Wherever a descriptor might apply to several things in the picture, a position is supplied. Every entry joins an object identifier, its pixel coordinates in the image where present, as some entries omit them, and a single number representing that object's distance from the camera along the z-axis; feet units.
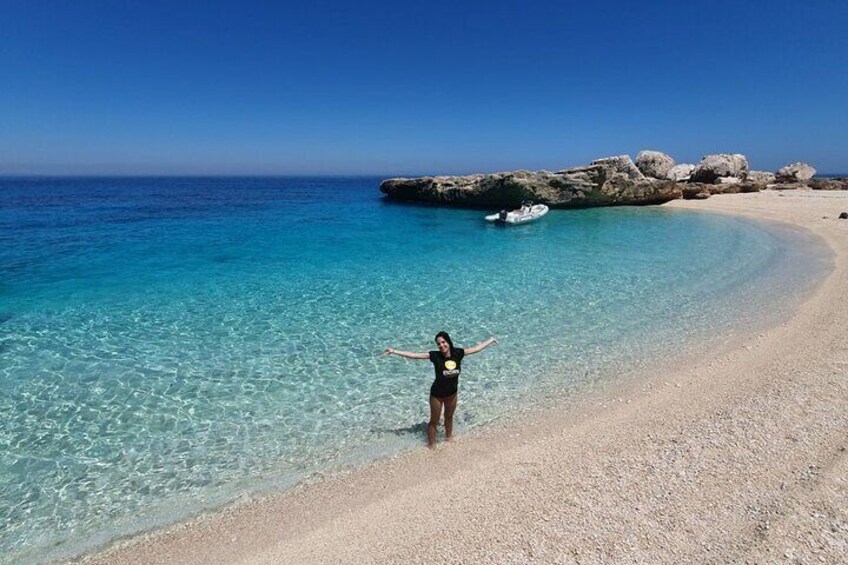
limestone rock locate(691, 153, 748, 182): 213.05
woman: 20.58
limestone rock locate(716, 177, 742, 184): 204.15
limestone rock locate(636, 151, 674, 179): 194.08
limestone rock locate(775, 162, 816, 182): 236.84
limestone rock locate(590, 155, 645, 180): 136.15
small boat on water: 111.18
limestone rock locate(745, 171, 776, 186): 226.38
